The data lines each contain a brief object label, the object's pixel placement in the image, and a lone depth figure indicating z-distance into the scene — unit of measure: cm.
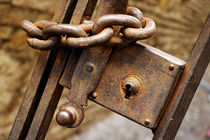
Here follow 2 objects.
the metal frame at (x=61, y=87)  63
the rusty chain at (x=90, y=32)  61
